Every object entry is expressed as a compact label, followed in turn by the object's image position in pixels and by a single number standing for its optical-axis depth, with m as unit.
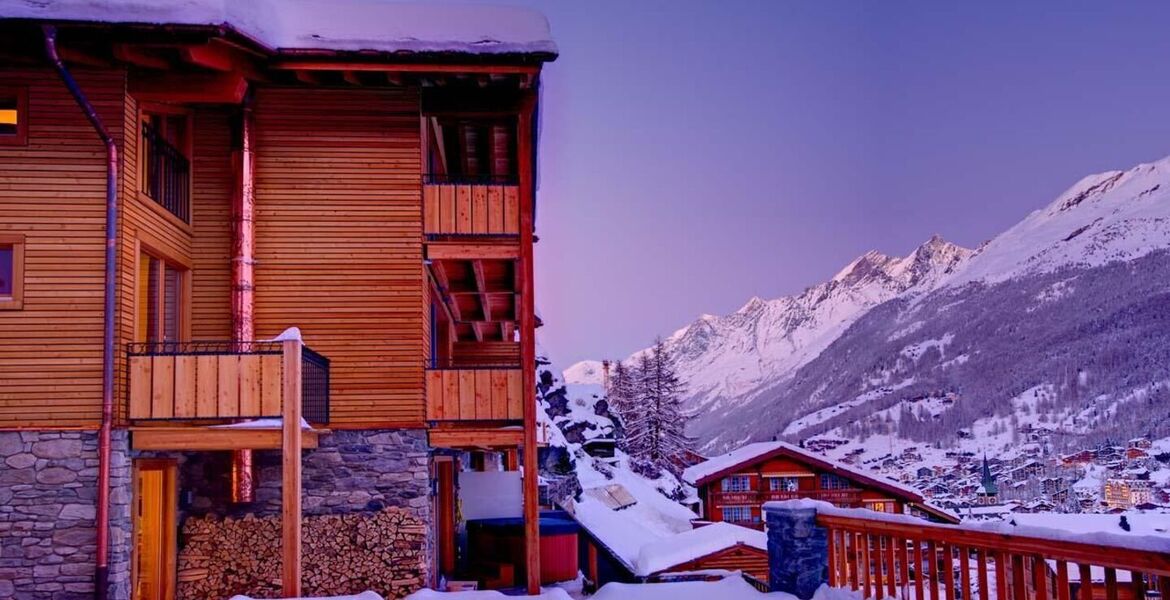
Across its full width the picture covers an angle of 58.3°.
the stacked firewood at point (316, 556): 14.48
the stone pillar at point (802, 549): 9.39
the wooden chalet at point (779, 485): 37.56
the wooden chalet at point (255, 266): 12.75
